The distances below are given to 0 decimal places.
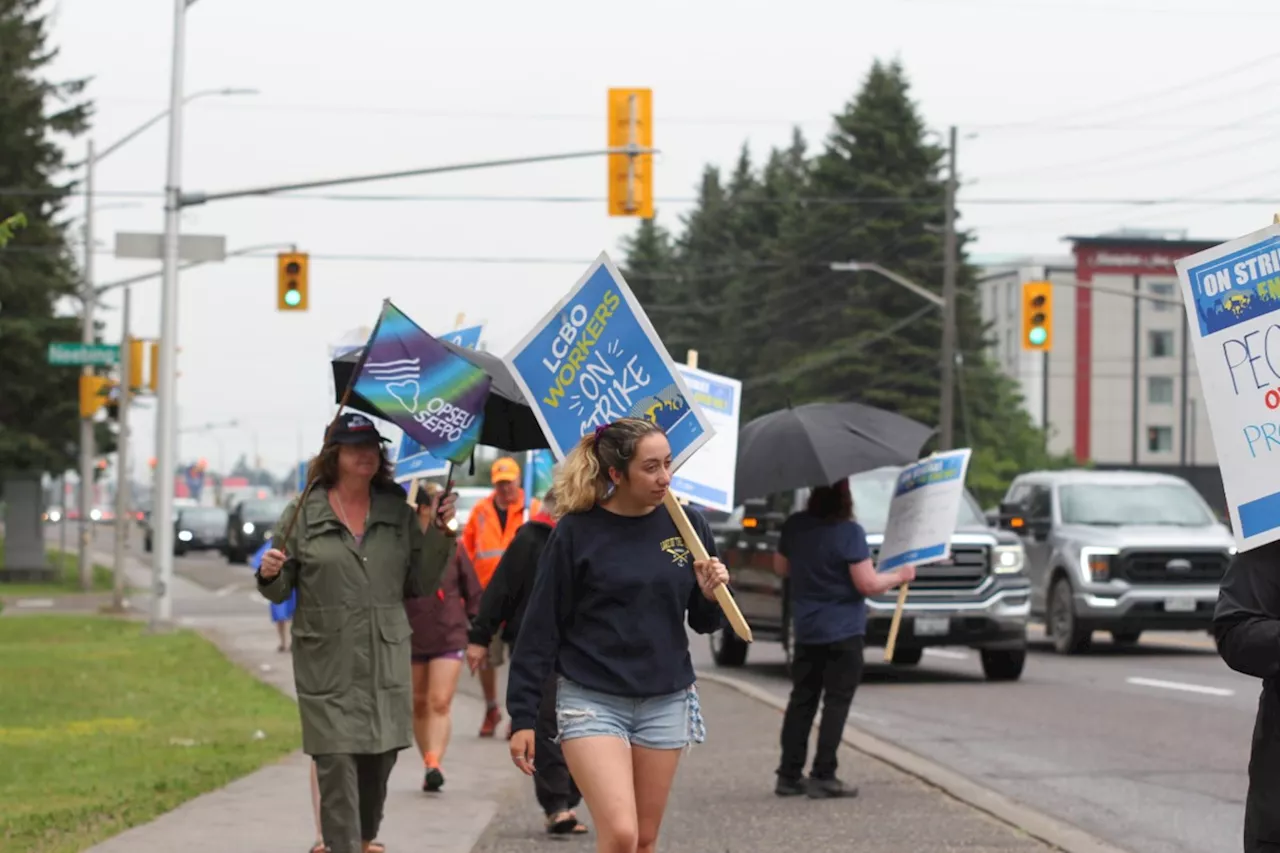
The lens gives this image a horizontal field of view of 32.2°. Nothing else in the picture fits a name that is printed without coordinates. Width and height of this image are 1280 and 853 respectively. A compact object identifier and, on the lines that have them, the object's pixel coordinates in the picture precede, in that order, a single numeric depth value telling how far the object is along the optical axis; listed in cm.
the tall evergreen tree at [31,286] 4541
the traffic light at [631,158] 2392
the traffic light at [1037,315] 3412
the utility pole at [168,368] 2878
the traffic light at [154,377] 3565
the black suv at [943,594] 2022
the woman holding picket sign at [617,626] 657
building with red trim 11206
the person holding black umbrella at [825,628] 1148
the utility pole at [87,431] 4144
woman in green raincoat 796
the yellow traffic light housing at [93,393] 3841
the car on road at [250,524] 6041
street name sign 3170
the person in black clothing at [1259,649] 489
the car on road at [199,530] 7138
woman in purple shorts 1202
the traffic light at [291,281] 3033
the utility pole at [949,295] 4575
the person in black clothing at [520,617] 901
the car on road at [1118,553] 2402
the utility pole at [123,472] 3539
